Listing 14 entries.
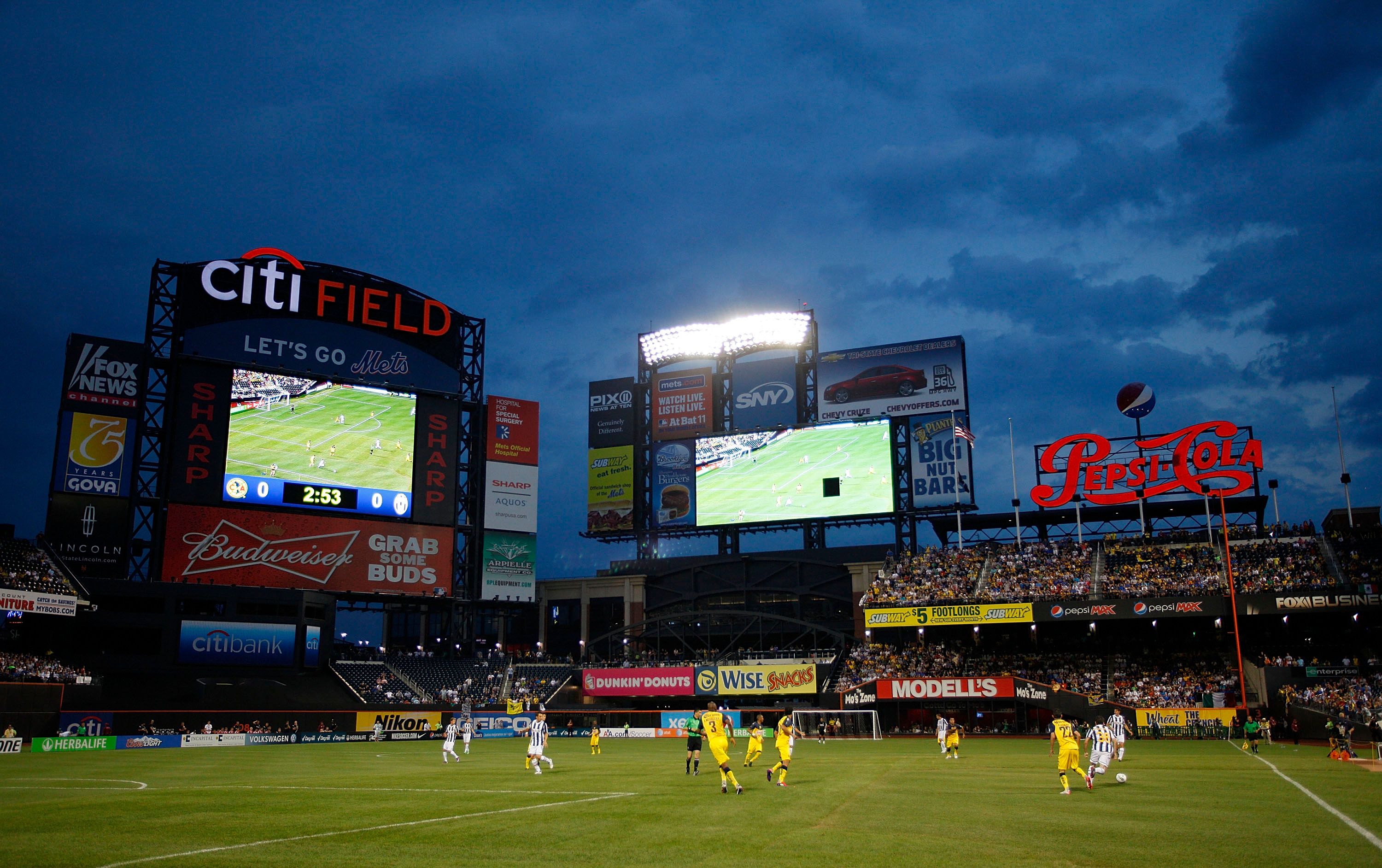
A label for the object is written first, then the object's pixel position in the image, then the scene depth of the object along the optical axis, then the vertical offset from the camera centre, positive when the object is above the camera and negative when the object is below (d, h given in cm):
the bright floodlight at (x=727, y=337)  8225 +2411
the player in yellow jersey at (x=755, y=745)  2816 -290
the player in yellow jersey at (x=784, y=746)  2442 -260
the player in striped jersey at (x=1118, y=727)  2938 -253
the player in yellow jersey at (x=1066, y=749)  2298 -249
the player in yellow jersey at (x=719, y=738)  2258 -226
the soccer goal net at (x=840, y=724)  5938 -497
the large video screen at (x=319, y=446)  6850 +1300
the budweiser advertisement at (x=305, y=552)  6619 +575
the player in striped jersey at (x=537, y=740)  2884 -286
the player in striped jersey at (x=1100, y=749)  2427 -262
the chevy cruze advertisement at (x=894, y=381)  7588 +1898
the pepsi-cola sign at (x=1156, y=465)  6456 +1084
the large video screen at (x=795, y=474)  7538 +1210
